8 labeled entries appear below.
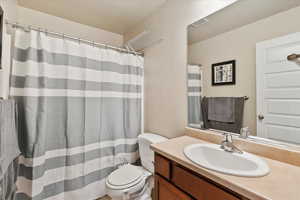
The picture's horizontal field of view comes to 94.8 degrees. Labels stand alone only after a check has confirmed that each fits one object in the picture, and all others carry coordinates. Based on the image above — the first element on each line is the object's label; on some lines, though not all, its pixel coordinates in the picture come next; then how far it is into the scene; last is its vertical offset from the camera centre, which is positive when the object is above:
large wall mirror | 0.85 +0.23
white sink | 0.69 -0.36
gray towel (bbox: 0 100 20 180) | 0.89 -0.25
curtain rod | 1.25 +0.69
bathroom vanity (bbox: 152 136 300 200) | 0.57 -0.39
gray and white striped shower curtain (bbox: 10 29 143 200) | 1.27 -0.14
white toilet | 1.26 -0.77
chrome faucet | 0.94 -0.32
